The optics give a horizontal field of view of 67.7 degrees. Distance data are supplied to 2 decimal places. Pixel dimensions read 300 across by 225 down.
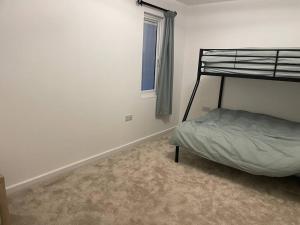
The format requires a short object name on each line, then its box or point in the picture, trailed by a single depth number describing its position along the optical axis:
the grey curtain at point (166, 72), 3.30
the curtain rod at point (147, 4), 2.81
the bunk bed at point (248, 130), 2.09
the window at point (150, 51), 3.26
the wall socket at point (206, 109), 3.84
